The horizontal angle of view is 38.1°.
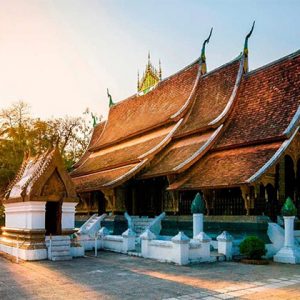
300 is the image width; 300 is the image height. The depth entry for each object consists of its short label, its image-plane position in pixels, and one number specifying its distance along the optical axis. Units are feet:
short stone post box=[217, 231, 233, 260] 40.32
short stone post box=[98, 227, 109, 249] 50.49
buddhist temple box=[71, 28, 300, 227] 47.67
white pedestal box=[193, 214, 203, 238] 44.91
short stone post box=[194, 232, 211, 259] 38.17
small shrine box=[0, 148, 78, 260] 40.52
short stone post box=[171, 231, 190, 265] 36.50
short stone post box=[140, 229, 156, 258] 41.32
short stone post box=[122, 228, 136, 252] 45.83
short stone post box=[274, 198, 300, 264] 39.17
